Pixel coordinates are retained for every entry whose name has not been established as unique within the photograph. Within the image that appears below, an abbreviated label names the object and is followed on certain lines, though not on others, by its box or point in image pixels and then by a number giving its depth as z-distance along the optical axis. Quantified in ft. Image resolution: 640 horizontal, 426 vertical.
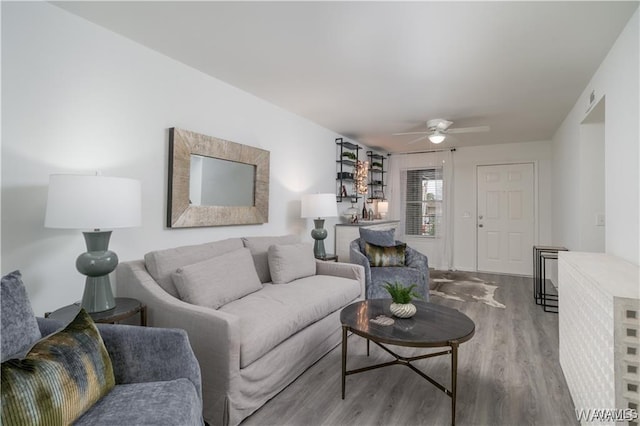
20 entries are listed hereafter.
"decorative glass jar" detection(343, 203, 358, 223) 16.48
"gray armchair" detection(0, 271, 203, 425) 3.76
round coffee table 5.87
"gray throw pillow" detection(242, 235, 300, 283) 9.79
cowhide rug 13.87
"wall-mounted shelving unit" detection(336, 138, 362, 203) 16.48
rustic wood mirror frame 8.48
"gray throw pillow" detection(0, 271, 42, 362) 3.92
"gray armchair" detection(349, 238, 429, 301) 11.68
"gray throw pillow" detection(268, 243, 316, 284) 9.57
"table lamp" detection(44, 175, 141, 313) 5.47
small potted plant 7.04
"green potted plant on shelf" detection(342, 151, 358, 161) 16.49
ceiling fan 13.50
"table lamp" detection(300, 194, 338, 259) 12.58
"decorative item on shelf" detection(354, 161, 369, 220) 17.69
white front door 18.61
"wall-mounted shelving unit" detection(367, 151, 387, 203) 19.69
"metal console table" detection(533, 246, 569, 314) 12.62
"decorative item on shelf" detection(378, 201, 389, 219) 20.07
